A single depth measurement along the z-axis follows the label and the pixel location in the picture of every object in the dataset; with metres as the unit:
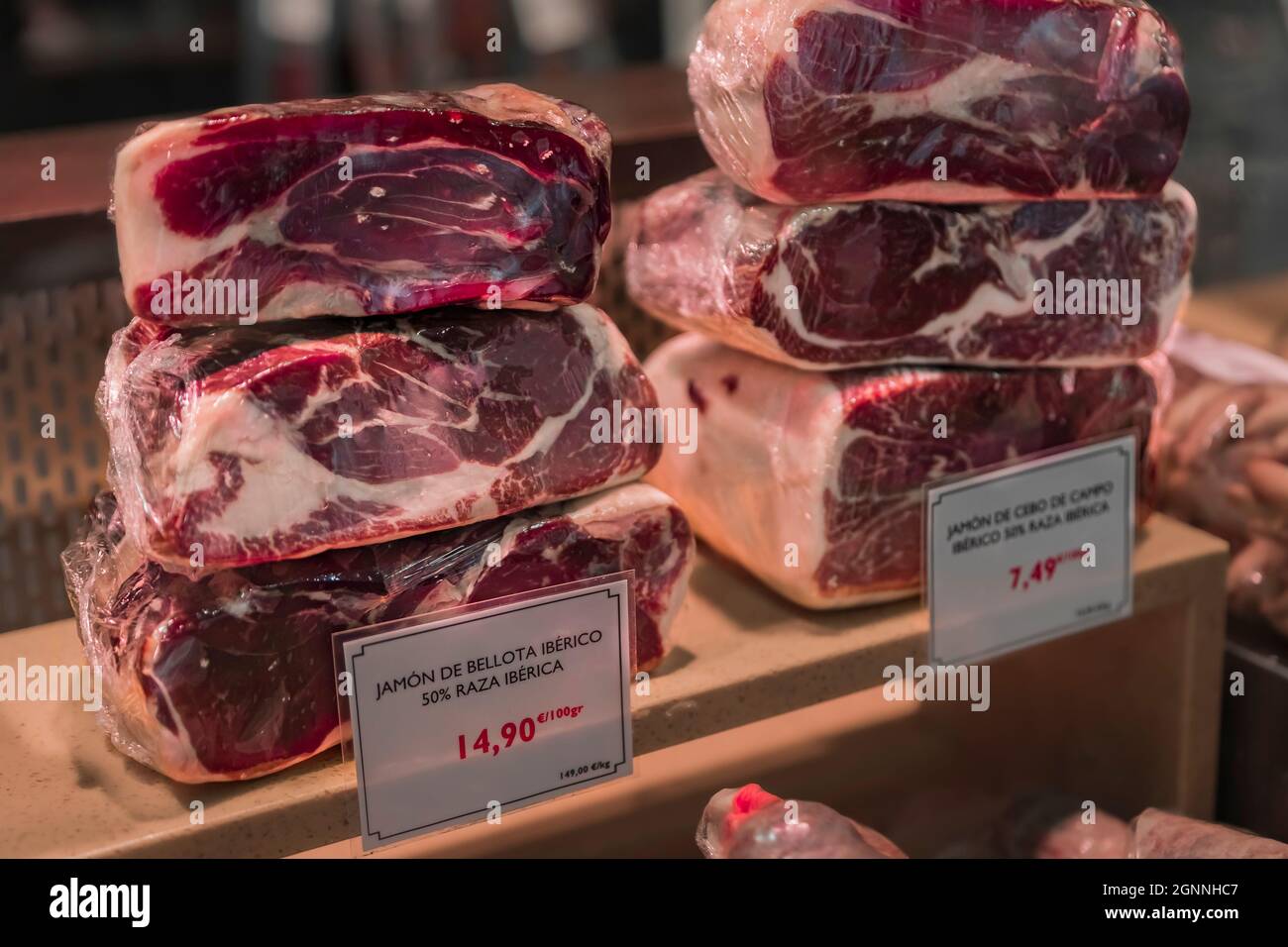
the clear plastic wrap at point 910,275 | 1.26
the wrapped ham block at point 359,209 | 0.99
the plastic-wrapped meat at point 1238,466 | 1.55
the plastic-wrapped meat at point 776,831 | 1.06
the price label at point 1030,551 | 1.33
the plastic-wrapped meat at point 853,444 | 1.30
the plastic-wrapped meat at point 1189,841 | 1.22
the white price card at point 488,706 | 1.07
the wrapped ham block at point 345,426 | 1.01
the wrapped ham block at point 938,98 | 1.19
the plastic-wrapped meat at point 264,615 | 1.05
